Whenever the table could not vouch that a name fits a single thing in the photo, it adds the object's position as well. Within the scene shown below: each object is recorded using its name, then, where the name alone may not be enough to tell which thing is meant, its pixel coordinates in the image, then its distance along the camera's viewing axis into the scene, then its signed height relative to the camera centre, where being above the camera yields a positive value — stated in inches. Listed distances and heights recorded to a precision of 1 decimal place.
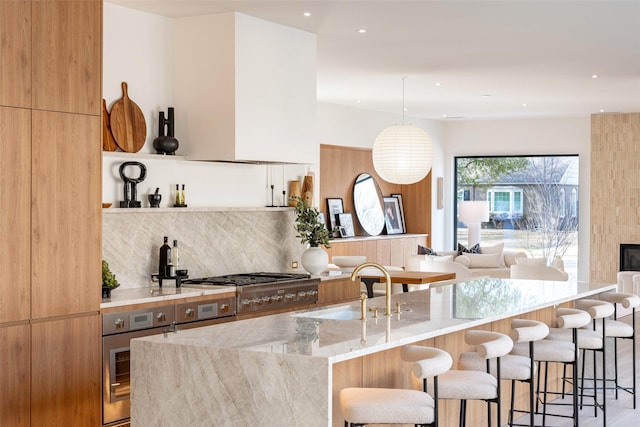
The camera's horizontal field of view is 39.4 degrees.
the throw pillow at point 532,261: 447.2 -25.7
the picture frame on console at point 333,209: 529.7 +0.7
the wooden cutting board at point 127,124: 257.4 +24.8
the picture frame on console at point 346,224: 535.8 -8.4
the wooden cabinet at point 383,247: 510.3 -22.4
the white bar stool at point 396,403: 151.5 -33.2
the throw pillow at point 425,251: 517.3 -23.5
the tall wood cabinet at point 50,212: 197.6 -0.8
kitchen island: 142.3 -26.4
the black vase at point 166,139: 268.1 +21.1
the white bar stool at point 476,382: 174.7 -33.8
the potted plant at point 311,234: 310.2 -8.4
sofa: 479.2 -27.6
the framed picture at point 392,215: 592.1 -3.0
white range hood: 271.3 +38.0
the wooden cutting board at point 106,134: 254.1 +21.4
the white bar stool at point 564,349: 223.0 -34.5
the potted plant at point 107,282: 229.3 -19.0
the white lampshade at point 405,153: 371.9 +24.0
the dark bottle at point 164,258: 261.9 -14.3
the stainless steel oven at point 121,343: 219.5 -33.1
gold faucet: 176.7 -15.2
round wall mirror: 561.3 +4.0
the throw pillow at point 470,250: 531.1 -23.3
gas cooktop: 266.5 -21.6
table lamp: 585.0 -1.3
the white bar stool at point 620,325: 262.7 -33.7
